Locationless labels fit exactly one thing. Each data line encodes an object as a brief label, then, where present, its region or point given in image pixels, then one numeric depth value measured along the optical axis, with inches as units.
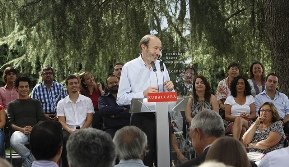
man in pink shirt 490.6
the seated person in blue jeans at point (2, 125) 418.8
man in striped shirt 502.2
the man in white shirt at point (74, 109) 452.6
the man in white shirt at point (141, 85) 325.9
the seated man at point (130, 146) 239.9
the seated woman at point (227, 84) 512.3
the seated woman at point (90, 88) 500.4
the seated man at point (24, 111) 442.3
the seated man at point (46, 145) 225.0
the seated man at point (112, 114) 426.5
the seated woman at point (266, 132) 404.5
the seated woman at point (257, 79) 507.8
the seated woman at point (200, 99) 454.8
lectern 287.7
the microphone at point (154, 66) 304.4
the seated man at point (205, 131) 245.0
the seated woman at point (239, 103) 465.7
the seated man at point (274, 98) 471.1
